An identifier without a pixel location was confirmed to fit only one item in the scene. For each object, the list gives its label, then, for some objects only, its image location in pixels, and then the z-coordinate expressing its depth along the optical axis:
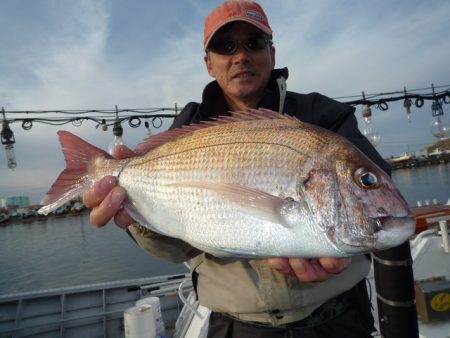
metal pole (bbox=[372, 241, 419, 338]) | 0.87
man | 0.63
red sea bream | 0.47
